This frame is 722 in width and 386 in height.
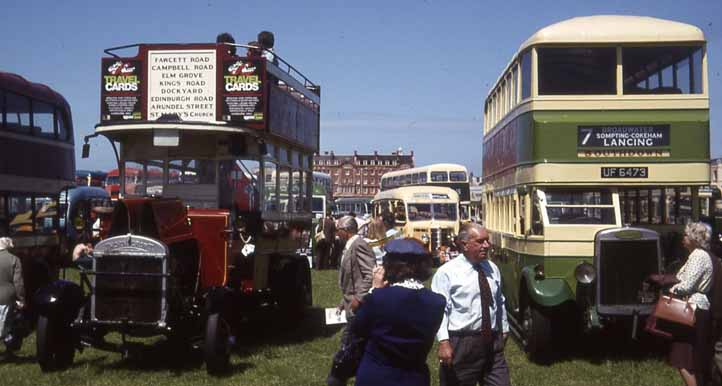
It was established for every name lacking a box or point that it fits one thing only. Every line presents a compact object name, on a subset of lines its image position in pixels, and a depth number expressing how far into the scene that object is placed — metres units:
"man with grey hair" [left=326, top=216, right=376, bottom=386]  8.36
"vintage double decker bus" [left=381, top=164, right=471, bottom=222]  38.16
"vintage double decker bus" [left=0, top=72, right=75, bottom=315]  12.83
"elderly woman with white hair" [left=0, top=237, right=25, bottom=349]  9.90
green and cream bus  10.23
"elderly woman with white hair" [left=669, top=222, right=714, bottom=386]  7.39
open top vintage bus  8.92
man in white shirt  6.01
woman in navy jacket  4.48
